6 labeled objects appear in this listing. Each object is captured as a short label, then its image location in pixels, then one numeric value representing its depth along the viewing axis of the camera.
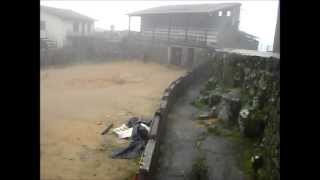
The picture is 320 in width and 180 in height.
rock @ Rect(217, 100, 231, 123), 10.78
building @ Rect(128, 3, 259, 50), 24.92
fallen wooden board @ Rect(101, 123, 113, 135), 10.69
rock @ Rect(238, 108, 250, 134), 9.28
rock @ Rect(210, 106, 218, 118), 11.79
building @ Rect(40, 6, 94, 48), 29.04
